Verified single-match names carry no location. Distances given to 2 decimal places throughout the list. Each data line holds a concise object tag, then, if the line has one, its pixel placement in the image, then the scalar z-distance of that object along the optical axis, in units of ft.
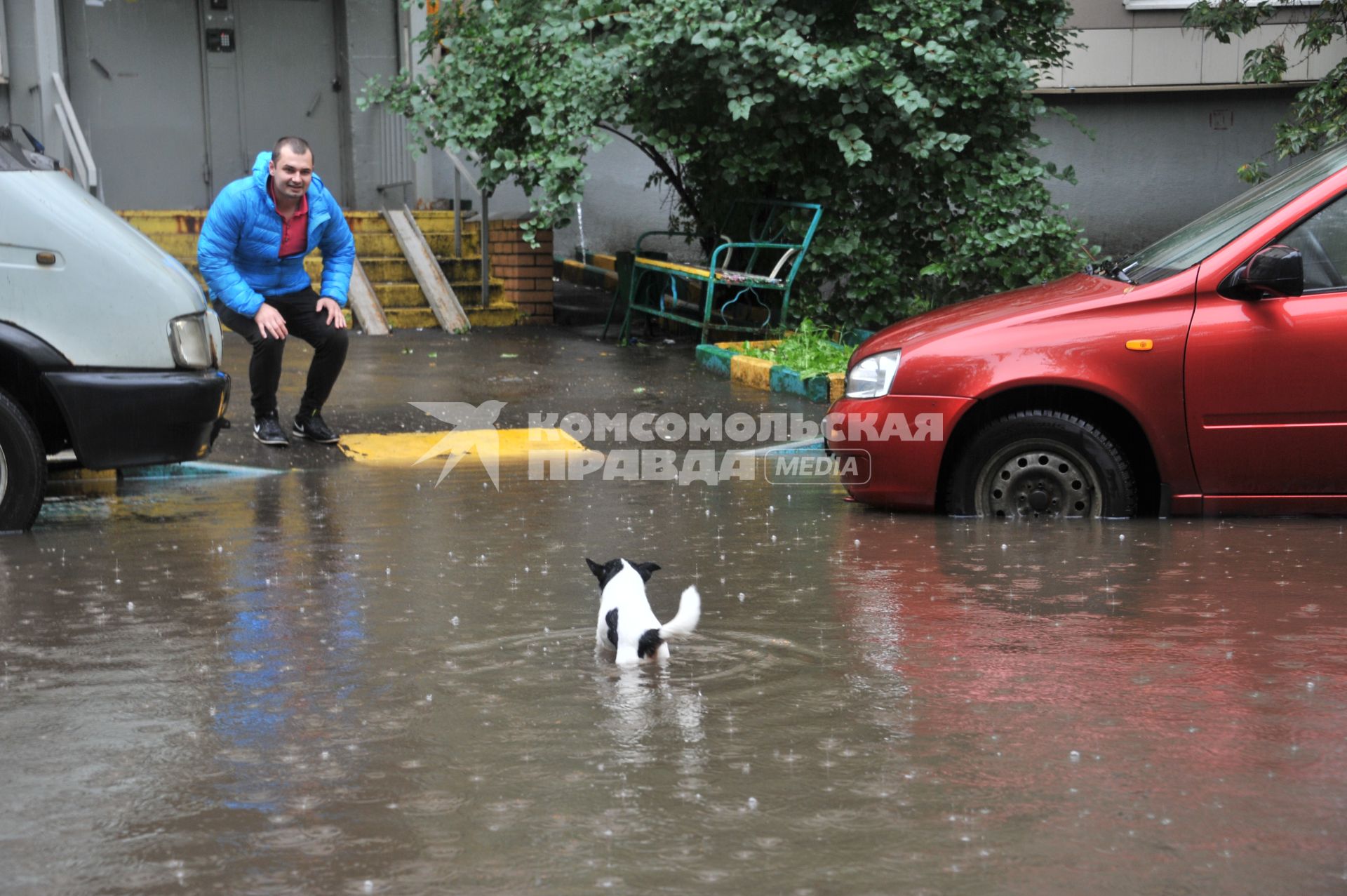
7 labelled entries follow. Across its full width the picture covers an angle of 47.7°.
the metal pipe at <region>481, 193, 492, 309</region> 50.11
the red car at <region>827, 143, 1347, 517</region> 21.38
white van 22.22
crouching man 29.48
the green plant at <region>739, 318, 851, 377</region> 37.06
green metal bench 42.04
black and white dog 15.52
